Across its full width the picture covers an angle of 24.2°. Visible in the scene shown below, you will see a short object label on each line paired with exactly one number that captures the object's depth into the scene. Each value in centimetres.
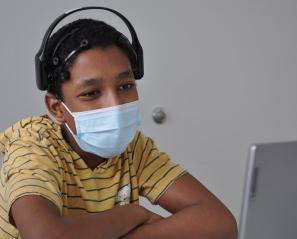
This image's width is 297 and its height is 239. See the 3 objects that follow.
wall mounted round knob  159
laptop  76
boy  98
